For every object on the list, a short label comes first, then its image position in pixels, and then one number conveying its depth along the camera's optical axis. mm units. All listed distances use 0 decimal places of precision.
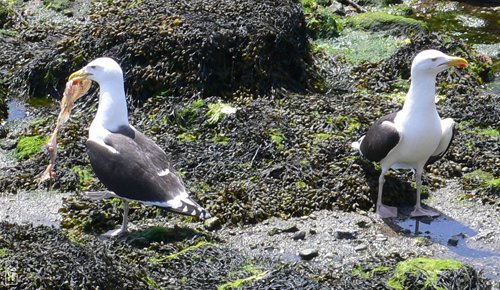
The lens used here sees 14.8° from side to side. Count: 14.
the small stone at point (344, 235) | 15279
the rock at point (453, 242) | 15265
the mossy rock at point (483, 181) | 16730
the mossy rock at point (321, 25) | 24243
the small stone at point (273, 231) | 15335
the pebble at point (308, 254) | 14644
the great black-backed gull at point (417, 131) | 15899
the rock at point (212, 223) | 15547
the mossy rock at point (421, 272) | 12911
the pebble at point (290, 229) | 15434
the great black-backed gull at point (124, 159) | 14616
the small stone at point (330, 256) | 14675
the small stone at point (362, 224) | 15772
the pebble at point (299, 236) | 15222
